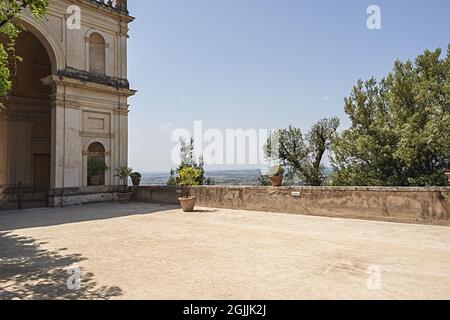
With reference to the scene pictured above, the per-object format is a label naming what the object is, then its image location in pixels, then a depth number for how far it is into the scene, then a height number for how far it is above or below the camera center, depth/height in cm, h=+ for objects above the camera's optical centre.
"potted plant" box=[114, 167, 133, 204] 1681 -49
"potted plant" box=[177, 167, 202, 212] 1247 -39
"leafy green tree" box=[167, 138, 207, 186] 2470 +102
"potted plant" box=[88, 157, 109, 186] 1717 +15
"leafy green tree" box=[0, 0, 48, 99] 543 +266
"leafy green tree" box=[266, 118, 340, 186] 3459 +260
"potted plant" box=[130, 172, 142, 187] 1809 -32
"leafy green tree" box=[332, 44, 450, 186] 2361 +312
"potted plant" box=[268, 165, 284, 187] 1205 -14
